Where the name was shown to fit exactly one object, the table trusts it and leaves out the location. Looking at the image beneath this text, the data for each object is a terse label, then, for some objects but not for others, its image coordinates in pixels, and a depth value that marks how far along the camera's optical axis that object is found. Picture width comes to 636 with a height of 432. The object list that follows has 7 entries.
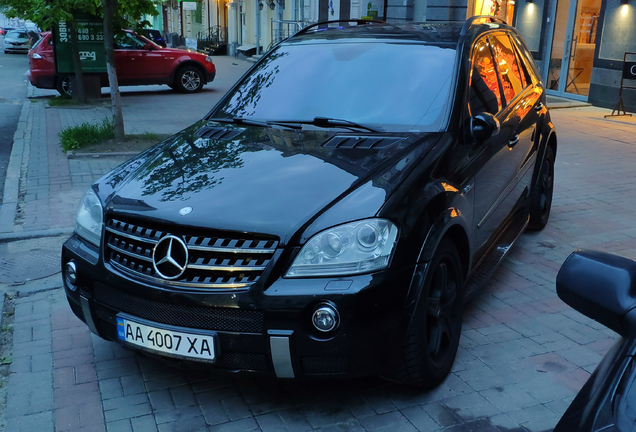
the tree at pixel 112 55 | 10.00
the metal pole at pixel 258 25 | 30.11
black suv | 2.76
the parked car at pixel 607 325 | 1.41
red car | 16.47
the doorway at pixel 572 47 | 15.10
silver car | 39.62
